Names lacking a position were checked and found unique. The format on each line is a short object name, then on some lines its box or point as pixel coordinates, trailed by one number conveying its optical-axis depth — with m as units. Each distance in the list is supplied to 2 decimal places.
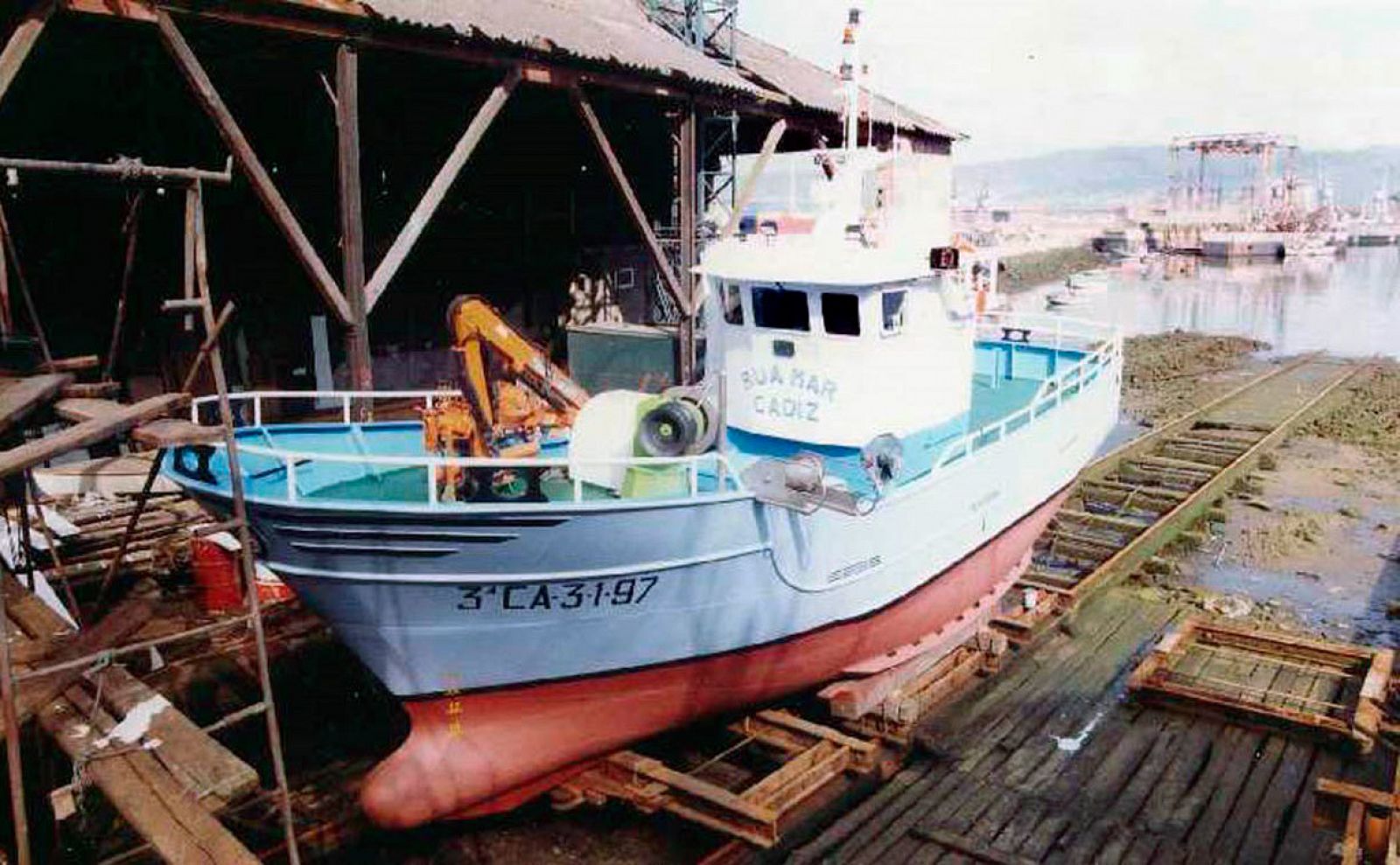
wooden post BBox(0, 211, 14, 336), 6.61
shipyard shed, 11.14
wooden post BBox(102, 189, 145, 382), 6.11
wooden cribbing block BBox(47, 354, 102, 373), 7.07
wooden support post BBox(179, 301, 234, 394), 5.57
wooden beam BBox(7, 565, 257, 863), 4.79
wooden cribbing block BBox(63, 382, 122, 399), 6.38
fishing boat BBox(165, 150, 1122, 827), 7.41
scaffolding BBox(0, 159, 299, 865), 4.71
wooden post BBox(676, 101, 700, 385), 16.09
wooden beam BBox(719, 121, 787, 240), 18.20
